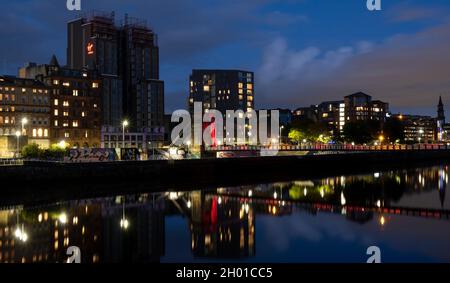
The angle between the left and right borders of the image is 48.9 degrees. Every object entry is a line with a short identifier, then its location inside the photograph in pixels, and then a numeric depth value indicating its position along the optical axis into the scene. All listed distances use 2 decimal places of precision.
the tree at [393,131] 184.25
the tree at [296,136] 175.88
